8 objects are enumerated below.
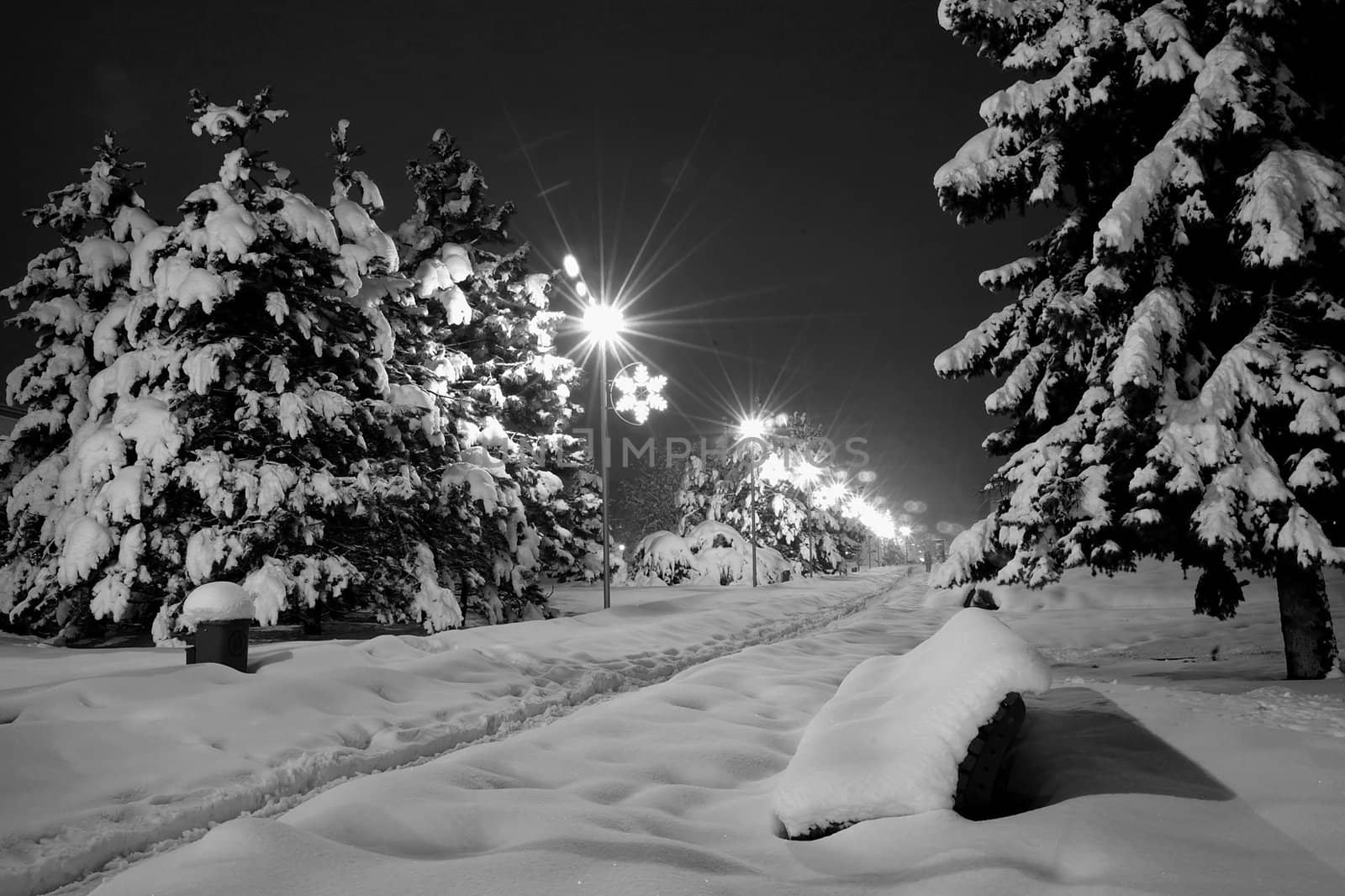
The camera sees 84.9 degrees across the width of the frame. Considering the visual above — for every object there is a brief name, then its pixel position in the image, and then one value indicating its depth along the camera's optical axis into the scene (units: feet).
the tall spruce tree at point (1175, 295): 21.84
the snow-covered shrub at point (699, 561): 110.11
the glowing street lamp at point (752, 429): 98.44
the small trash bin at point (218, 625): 24.44
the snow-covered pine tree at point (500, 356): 57.88
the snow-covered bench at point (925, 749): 11.03
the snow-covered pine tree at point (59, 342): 45.39
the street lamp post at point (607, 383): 48.37
